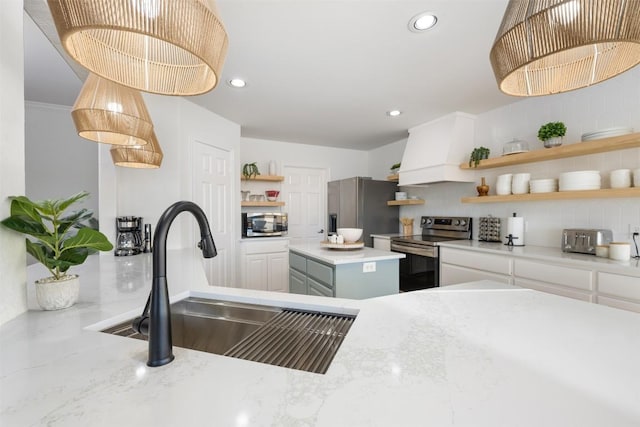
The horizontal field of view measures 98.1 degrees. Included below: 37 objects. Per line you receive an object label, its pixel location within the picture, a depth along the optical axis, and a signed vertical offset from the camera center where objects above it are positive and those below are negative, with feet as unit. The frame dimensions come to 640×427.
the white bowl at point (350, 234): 8.16 -0.68
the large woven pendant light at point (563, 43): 2.34 +1.65
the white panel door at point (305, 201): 15.85 +0.59
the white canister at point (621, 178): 7.08 +0.85
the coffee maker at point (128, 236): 7.91 -0.71
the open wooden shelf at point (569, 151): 6.82 +1.71
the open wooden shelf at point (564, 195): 6.84 +0.46
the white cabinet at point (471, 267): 8.38 -1.82
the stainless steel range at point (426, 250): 10.50 -1.53
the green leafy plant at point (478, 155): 10.41 +2.12
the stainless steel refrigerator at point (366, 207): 13.87 +0.22
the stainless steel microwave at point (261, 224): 13.05 -0.63
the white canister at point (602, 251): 7.13 -1.02
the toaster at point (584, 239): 7.38 -0.77
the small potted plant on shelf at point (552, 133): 8.27 +2.35
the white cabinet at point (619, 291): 5.94 -1.77
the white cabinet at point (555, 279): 6.68 -1.76
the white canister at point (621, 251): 6.72 -0.96
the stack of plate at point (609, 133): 7.04 +2.04
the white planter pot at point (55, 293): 3.18 -0.95
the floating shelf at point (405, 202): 13.29 +0.45
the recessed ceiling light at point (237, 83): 8.42 +3.97
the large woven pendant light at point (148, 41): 2.10 +1.56
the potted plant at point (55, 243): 2.96 -0.36
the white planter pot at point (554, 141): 8.32 +2.11
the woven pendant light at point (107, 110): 4.70 +1.75
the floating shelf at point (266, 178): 13.69 +1.67
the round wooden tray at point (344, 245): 7.82 -0.98
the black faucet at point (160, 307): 2.07 -0.72
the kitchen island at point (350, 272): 6.70 -1.57
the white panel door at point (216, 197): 10.71 +0.59
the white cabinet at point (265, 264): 12.51 -2.45
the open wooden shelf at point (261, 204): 13.46 +0.37
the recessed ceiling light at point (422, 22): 5.62 +3.95
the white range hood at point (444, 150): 10.94 +2.51
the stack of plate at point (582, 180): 7.66 +0.86
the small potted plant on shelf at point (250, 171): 13.52 +1.99
